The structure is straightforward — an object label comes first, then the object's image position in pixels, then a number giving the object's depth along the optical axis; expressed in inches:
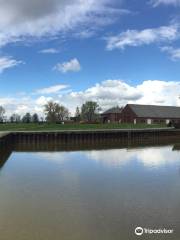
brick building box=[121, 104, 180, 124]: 2330.1
